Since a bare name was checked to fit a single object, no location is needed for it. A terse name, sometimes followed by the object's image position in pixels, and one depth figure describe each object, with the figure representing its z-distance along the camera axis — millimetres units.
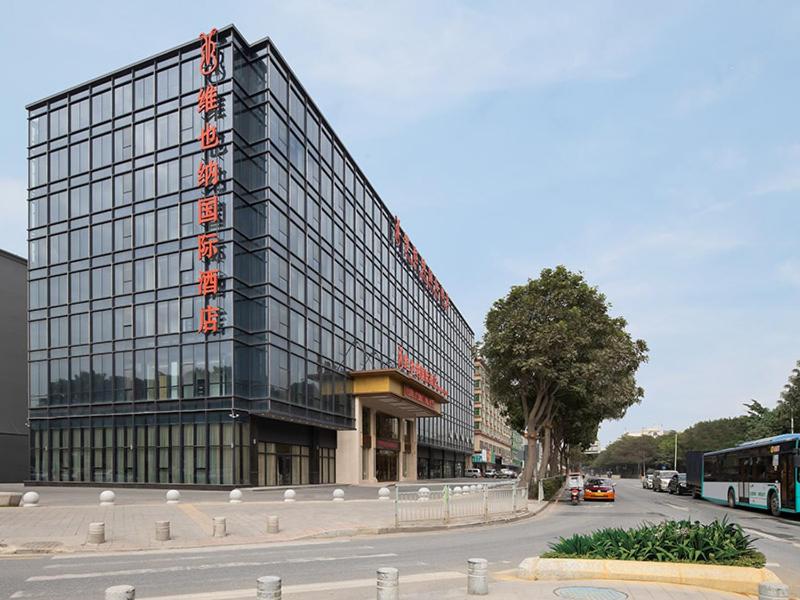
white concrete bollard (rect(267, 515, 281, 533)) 17511
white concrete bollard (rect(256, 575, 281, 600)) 6582
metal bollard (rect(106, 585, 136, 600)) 5863
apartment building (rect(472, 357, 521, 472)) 110312
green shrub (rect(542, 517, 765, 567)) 9922
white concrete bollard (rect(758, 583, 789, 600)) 7102
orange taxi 34812
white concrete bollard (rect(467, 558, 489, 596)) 8641
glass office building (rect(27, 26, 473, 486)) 38406
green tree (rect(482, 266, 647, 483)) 34719
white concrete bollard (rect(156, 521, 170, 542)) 15539
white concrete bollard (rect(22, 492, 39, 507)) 22094
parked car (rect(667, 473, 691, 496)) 47438
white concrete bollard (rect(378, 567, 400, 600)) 7449
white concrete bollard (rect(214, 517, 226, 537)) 16405
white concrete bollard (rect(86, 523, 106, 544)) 14922
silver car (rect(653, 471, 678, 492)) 53825
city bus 24094
